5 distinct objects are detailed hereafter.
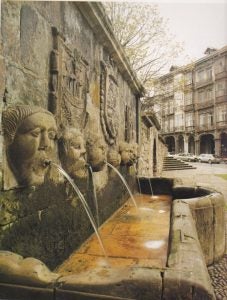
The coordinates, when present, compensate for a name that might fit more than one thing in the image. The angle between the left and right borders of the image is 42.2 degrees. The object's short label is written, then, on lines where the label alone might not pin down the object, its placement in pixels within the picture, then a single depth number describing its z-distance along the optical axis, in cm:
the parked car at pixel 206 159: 1541
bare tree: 1152
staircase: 1783
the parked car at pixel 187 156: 2277
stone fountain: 129
